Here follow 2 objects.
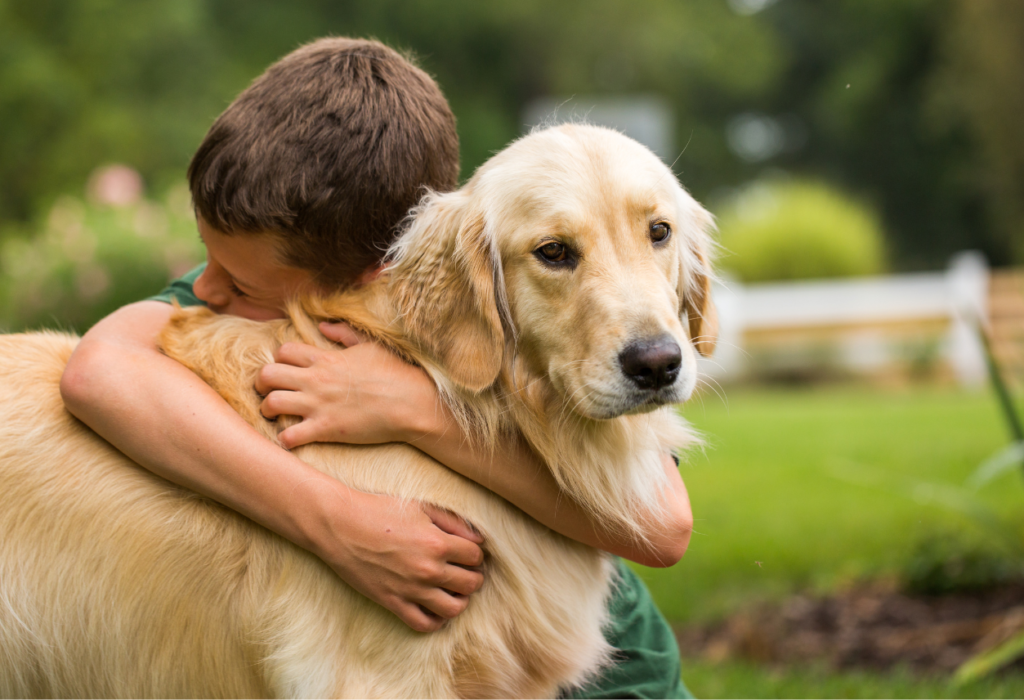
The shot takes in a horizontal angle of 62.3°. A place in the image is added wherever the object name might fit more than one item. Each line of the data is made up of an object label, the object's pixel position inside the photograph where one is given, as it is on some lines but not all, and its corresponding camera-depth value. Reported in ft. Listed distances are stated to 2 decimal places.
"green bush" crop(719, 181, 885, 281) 61.00
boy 6.26
